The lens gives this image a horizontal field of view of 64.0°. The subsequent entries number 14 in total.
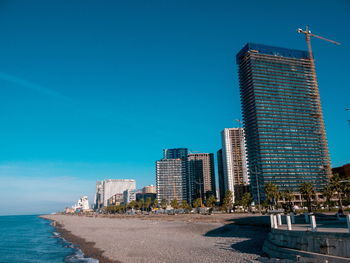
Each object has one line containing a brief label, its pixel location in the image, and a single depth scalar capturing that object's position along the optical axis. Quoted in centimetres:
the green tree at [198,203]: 16719
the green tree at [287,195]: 10075
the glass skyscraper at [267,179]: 19775
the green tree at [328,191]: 7476
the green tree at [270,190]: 10290
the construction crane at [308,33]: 18890
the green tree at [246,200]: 11793
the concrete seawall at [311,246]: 1673
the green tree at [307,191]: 8688
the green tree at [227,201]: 12551
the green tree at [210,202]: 14584
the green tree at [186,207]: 16825
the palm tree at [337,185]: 7100
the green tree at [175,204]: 17354
